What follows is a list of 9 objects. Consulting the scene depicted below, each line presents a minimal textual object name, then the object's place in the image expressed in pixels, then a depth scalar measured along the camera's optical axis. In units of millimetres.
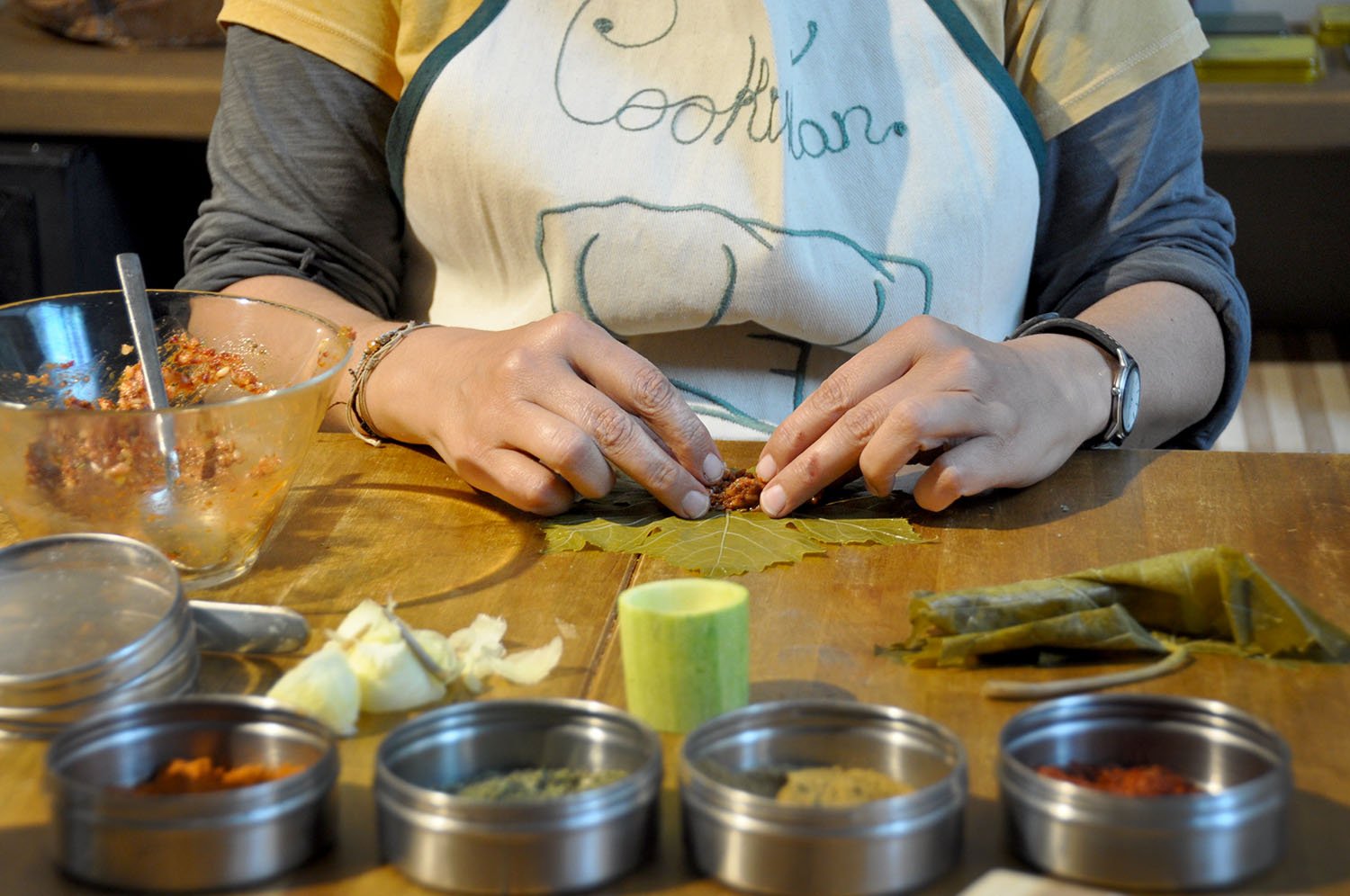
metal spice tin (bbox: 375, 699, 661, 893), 617
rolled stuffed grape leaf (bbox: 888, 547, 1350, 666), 858
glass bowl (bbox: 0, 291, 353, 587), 924
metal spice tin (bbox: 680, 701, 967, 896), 613
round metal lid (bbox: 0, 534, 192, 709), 750
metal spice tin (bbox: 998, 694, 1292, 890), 613
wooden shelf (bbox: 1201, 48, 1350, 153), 2748
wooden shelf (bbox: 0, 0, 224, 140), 2652
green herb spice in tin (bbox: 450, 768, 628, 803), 665
